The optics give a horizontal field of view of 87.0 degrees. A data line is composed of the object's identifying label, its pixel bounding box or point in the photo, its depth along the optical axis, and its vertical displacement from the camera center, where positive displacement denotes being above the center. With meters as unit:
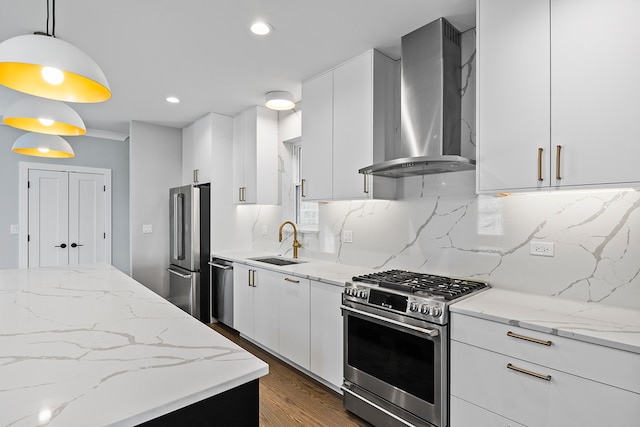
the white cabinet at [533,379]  1.27 -0.71
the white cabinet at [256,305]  2.97 -0.89
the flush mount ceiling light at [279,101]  3.21 +1.05
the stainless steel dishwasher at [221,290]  3.66 -0.90
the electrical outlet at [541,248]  1.91 -0.21
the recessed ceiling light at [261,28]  2.17 +1.20
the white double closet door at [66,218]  4.51 -0.11
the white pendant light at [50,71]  1.13 +0.53
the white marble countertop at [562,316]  1.30 -0.47
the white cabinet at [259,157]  3.74 +0.62
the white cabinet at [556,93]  1.43 +0.57
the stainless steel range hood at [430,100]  2.12 +0.73
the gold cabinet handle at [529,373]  1.41 -0.69
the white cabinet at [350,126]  2.52 +0.68
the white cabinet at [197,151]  4.12 +0.77
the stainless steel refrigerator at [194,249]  3.93 -0.46
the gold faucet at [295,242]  3.48 -0.32
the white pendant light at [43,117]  1.85 +0.52
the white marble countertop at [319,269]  2.43 -0.48
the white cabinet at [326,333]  2.33 -0.87
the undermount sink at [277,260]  3.42 -0.51
